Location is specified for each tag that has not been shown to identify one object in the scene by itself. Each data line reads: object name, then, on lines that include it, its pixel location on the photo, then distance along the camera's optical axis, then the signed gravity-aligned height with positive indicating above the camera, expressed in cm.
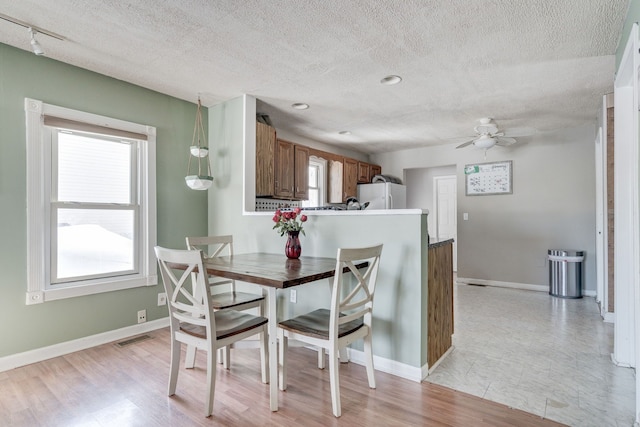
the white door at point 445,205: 677 +14
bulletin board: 525 +54
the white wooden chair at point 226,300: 249 -68
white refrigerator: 575 +31
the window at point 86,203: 262 +10
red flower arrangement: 267 -6
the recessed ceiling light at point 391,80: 304 +124
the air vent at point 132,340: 295 -115
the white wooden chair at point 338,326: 190 -71
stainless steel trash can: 447 -86
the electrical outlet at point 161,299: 340 -87
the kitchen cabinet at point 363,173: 597 +73
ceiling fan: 410 +93
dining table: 185 -37
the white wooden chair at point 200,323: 187 -68
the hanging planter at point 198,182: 331 +33
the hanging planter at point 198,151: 343 +65
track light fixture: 223 +117
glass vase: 266 -27
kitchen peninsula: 232 -49
